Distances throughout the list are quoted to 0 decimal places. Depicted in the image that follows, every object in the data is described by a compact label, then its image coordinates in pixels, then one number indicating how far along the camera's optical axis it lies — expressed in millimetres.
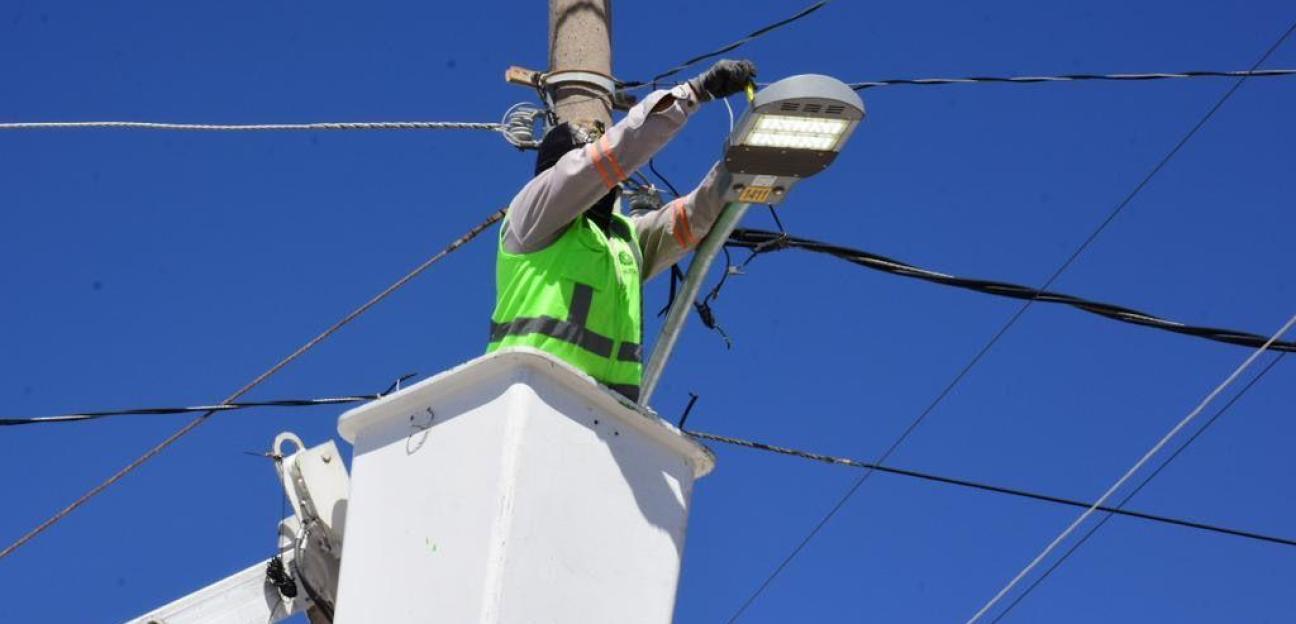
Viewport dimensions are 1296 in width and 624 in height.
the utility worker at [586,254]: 6402
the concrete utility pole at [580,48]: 8258
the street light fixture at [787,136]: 6320
